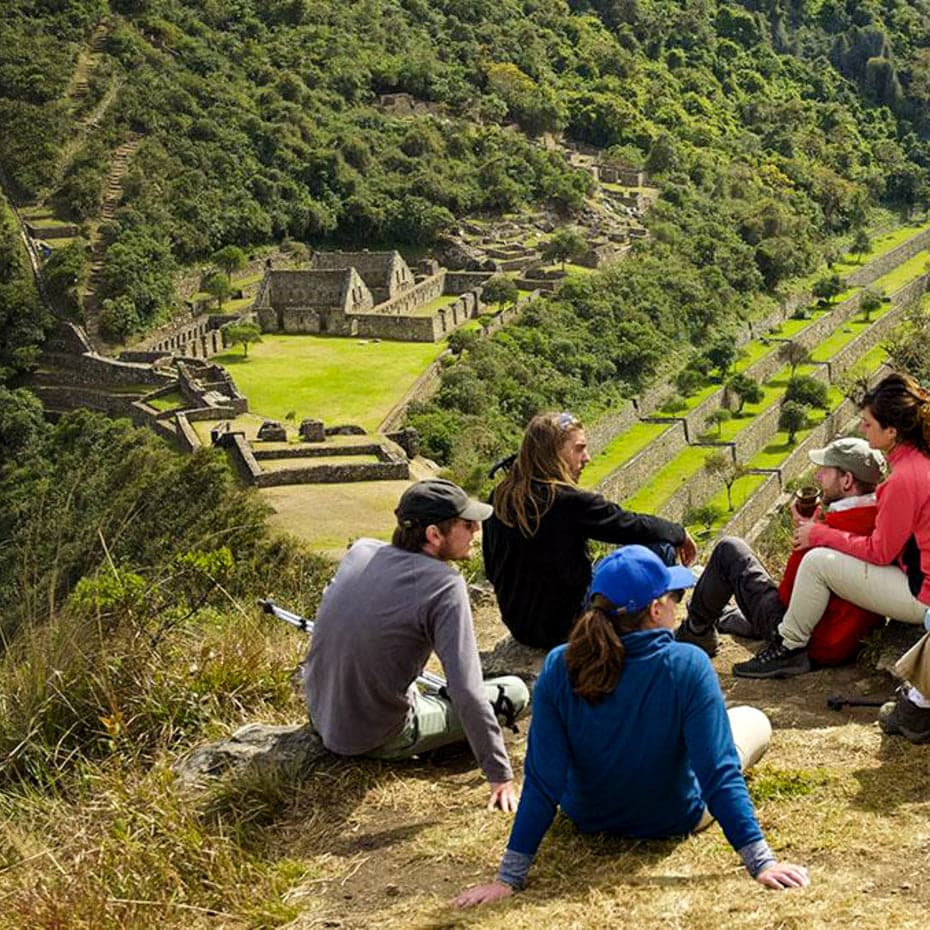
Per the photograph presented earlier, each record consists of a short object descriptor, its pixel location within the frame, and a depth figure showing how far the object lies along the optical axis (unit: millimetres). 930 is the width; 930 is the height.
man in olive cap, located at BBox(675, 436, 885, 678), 5543
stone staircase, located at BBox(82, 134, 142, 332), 37438
